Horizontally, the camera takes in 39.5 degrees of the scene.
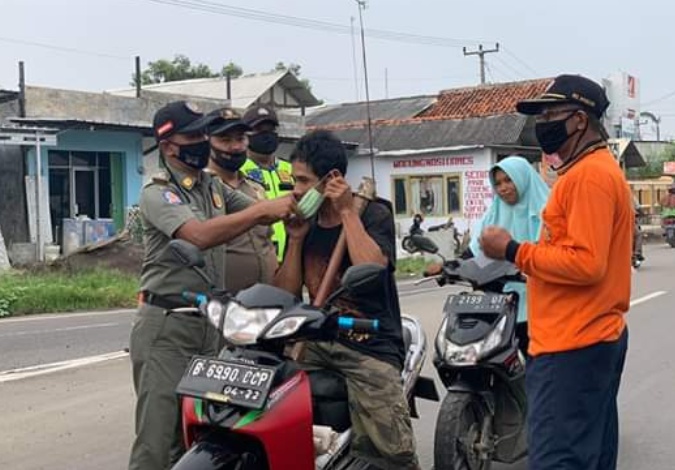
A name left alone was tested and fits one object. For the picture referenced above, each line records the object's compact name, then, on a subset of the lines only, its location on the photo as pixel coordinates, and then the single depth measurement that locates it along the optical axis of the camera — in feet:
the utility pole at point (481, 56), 161.17
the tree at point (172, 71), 178.60
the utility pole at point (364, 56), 71.69
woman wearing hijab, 17.53
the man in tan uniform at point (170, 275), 12.42
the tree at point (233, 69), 183.42
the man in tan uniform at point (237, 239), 14.73
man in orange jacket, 11.24
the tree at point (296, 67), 185.00
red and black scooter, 10.28
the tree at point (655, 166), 165.27
